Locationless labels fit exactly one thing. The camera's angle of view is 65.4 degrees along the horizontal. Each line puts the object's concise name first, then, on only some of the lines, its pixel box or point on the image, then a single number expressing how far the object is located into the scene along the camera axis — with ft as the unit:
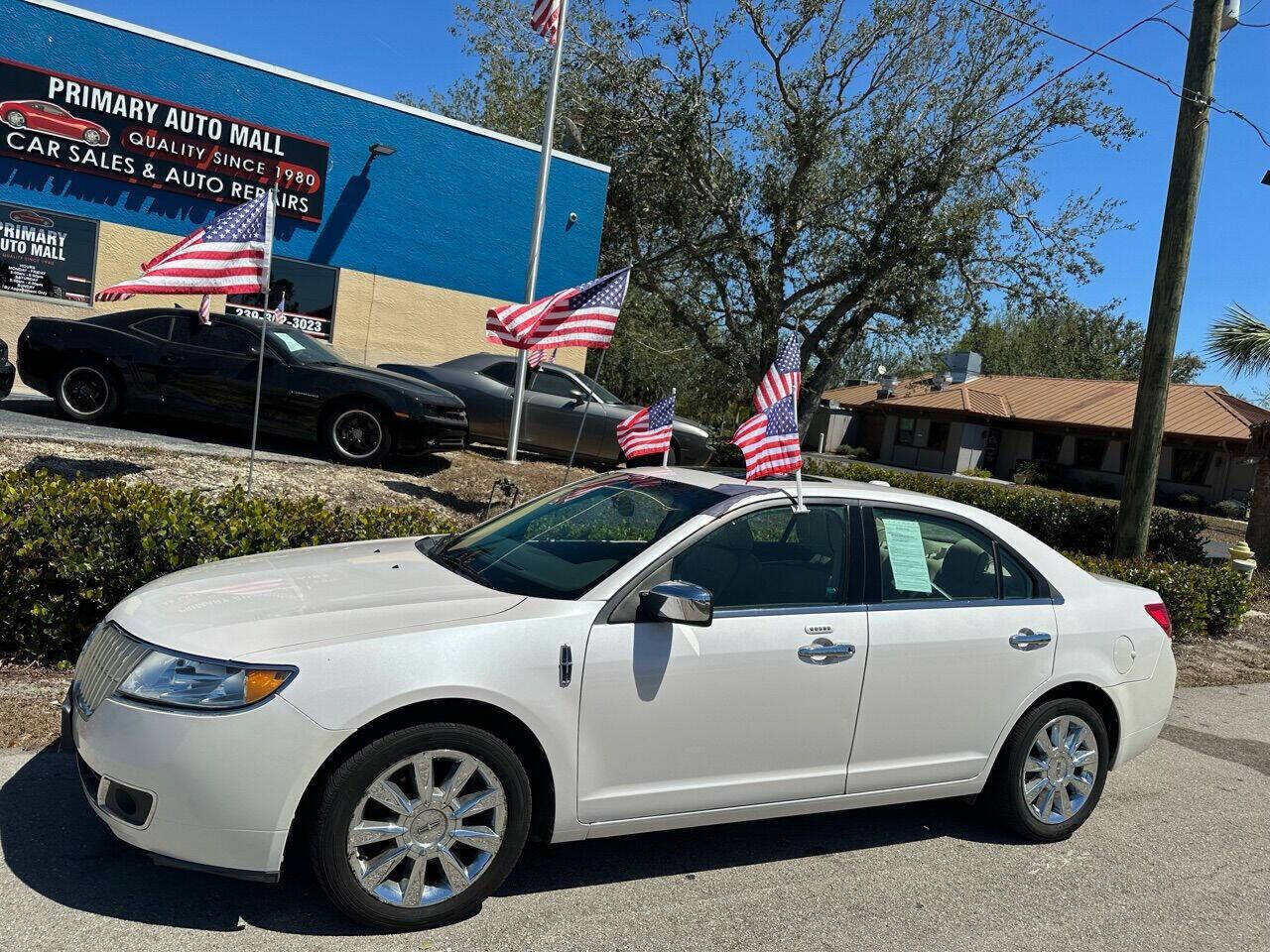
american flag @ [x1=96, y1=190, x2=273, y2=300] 24.13
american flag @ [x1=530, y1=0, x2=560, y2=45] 42.88
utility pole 34.42
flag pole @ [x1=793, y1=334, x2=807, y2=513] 13.66
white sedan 10.05
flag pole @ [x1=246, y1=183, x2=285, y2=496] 24.90
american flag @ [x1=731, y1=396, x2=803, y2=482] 15.37
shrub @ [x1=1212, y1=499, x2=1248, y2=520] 102.63
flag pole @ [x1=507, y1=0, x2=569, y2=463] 40.88
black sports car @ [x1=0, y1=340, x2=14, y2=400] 30.45
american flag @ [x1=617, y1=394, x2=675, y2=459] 32.76
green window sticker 13.91
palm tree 45.78
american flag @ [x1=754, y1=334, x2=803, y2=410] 17.10
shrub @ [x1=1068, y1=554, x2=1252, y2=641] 30.71
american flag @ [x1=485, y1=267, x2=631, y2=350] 27.84
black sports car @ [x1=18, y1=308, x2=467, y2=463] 32.60
